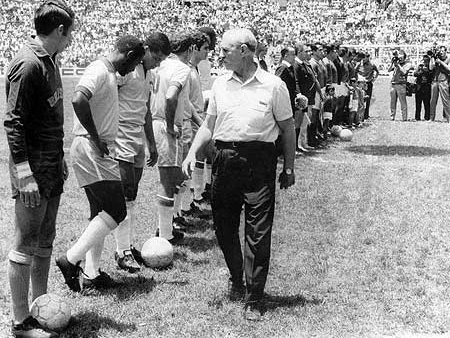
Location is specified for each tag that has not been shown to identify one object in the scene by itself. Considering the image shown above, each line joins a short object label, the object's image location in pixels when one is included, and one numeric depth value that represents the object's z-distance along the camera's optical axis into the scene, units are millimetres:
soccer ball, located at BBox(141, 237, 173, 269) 6680
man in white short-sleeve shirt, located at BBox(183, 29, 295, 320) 5375
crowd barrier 39406
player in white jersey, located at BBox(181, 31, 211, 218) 7867
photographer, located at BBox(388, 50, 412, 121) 21203
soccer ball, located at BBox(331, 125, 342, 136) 17078
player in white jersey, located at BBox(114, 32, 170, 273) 6645
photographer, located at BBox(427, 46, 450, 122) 20781
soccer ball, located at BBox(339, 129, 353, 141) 16641
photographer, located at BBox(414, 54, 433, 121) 21219
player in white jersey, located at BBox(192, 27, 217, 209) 8414
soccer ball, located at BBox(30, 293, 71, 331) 4906
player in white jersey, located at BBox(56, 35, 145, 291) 5570
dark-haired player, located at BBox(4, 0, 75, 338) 4426
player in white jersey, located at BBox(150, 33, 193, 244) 7158
